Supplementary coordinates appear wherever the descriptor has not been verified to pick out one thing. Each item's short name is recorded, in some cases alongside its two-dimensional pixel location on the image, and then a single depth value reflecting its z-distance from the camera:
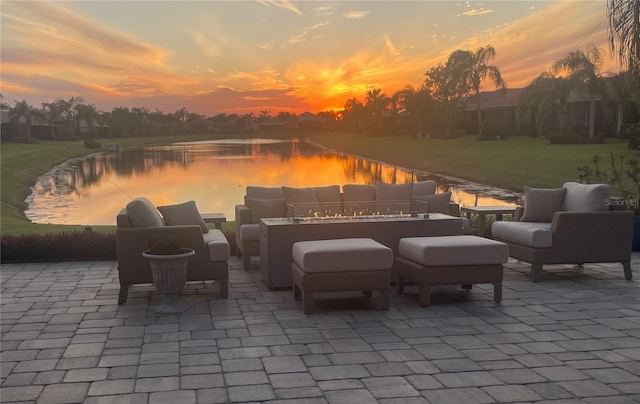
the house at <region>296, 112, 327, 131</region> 46.81
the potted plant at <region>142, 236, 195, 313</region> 4.87
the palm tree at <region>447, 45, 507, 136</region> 34.16
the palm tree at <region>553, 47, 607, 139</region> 25.94
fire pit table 5.65
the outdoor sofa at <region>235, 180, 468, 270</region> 6.70
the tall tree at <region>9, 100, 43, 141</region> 33.09
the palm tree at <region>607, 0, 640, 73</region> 5.56
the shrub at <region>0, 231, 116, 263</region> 7.07
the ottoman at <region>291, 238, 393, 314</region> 4.79
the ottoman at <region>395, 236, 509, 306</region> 4.98
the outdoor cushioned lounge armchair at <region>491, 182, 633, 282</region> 5.99
